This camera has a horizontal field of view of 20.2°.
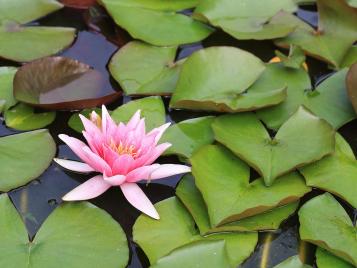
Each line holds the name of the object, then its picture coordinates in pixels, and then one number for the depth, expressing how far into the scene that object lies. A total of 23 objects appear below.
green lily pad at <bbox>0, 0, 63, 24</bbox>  1.15
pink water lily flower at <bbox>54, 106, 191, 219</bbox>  0.94
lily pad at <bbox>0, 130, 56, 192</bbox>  0.97
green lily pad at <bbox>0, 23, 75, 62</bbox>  1.10
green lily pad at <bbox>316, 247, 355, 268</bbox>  0.92
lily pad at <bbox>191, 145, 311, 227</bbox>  0.93
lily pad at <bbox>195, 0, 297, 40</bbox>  1.14
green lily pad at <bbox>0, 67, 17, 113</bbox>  1.04
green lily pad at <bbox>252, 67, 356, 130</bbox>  1.05
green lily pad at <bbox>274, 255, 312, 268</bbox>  0.91
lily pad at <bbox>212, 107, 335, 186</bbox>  0.97
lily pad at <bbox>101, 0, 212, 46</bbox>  1.13
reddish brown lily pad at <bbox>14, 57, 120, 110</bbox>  1.04
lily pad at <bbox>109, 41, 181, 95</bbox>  1.07
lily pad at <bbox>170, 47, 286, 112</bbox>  1.03
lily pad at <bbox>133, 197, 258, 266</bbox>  0.92
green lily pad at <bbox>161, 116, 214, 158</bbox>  1.00
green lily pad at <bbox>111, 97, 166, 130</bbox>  1.03
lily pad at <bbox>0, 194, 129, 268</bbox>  0.90
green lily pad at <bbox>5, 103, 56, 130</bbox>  1.03
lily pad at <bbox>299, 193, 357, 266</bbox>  0.92
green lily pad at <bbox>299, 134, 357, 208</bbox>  0.97
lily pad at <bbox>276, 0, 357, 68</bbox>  1.12
